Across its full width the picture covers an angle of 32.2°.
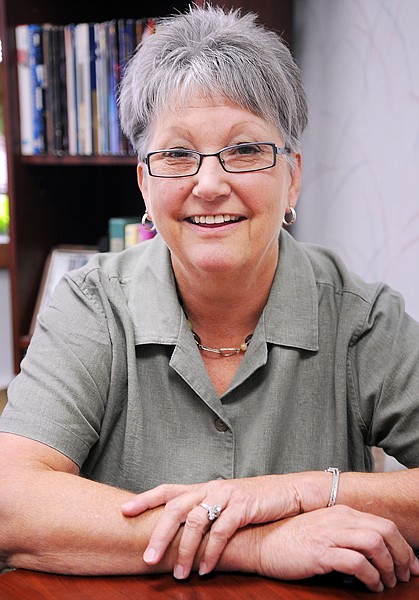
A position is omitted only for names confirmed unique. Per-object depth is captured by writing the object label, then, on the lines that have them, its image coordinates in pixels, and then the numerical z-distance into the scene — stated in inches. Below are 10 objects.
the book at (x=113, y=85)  89.1
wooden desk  40.2
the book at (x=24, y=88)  93.3
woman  51.2
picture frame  99.7
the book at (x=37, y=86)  92.9
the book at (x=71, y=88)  91.8
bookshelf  93.2
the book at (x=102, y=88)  90.1
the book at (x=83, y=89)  91.1
